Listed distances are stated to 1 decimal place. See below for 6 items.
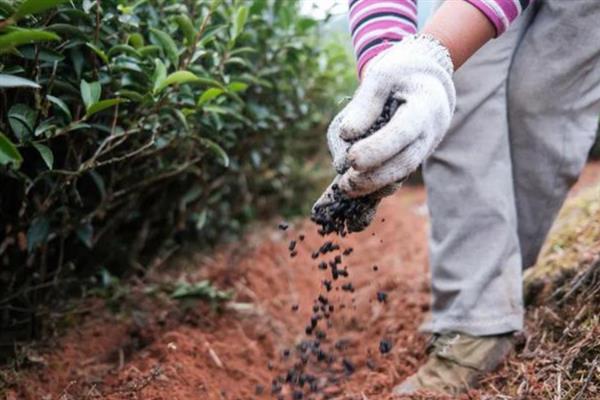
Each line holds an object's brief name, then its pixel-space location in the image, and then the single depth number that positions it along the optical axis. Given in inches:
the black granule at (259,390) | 82.0
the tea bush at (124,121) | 68.4
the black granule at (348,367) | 85.8
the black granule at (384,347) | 81.8
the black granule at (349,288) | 76.0
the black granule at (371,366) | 85.7
